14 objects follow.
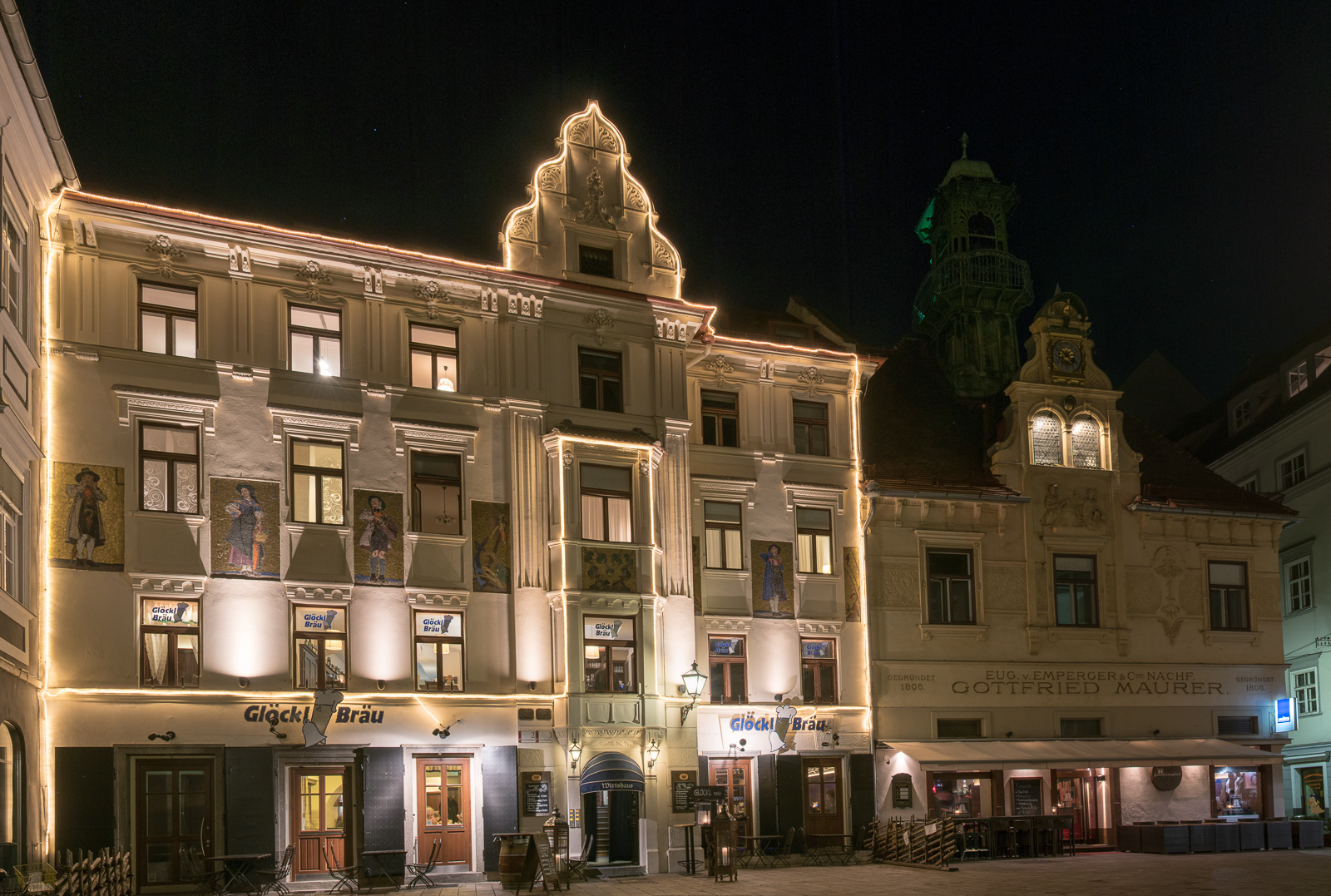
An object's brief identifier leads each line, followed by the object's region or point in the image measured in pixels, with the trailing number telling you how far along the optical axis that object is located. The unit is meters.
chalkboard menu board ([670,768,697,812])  30.44
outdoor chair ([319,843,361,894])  25.72
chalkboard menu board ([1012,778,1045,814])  33.72
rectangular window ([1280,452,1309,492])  41.72
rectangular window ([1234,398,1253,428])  45.81
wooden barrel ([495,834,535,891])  24.86
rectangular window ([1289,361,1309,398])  42.69
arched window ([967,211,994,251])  50.06
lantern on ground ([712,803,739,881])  27.08
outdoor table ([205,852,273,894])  24.22
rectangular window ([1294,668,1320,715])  40.44
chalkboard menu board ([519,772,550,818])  28.83
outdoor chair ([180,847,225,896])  24.62
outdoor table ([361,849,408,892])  26.44
